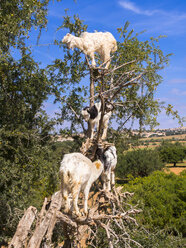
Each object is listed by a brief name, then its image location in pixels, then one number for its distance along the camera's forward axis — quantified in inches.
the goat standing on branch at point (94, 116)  206.7
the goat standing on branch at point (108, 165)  195.3
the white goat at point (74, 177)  140.3
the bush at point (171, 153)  1903.2
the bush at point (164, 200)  555.4
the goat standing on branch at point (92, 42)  226.5
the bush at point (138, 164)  1327.5
